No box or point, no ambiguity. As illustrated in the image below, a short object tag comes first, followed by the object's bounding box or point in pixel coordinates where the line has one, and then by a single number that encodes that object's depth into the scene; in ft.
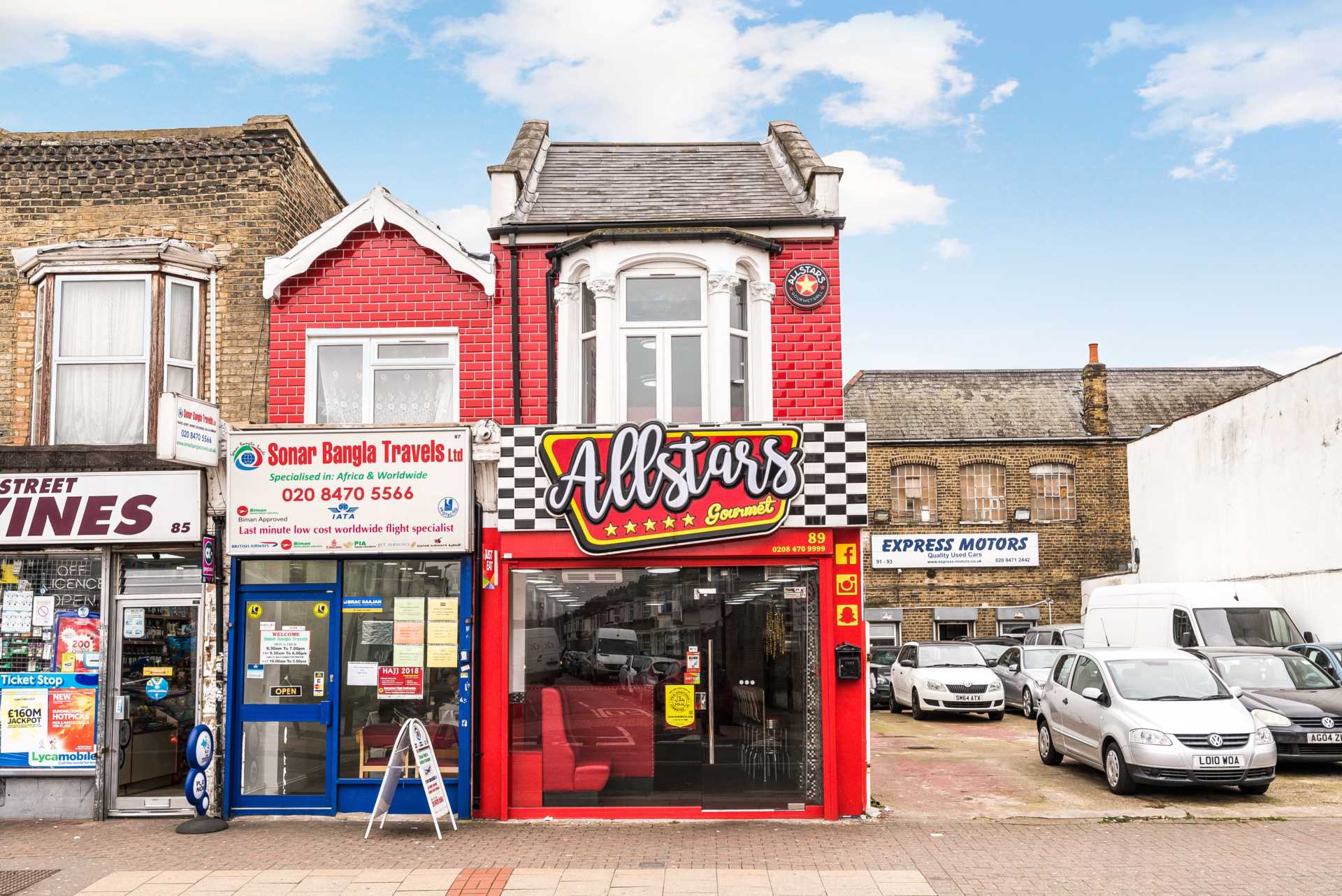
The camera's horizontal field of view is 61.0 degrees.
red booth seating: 37.58
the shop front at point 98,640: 38.27
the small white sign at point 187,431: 35.01
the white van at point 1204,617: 62.90
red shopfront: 36.94
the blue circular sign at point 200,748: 35.94
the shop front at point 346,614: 37.78
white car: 71.15
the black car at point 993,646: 83.66
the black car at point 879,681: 82.17
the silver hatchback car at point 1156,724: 40.04
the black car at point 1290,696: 46.11
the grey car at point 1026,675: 72.69
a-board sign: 35.26
